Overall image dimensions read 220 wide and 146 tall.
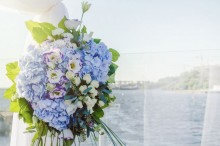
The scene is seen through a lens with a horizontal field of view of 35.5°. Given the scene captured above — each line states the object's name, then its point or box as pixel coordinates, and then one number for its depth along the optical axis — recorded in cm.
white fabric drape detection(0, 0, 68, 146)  145
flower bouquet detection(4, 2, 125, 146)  96
